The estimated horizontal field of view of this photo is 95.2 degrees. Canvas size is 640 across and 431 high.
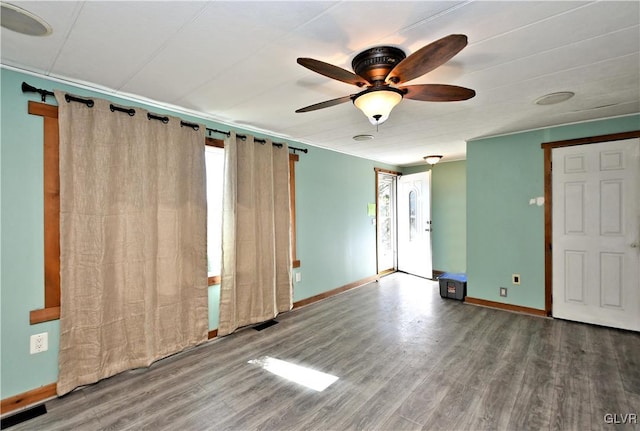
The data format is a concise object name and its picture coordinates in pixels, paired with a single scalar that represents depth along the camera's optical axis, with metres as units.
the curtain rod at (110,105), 2.05
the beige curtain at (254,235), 3.16
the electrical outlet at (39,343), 2.06
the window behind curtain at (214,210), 3.15
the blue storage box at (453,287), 4.30
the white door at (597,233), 3.15
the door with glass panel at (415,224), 5.51
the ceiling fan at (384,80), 1.54
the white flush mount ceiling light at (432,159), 5.10
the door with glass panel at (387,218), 6.12
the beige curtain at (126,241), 2.18
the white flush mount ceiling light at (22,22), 1.45
